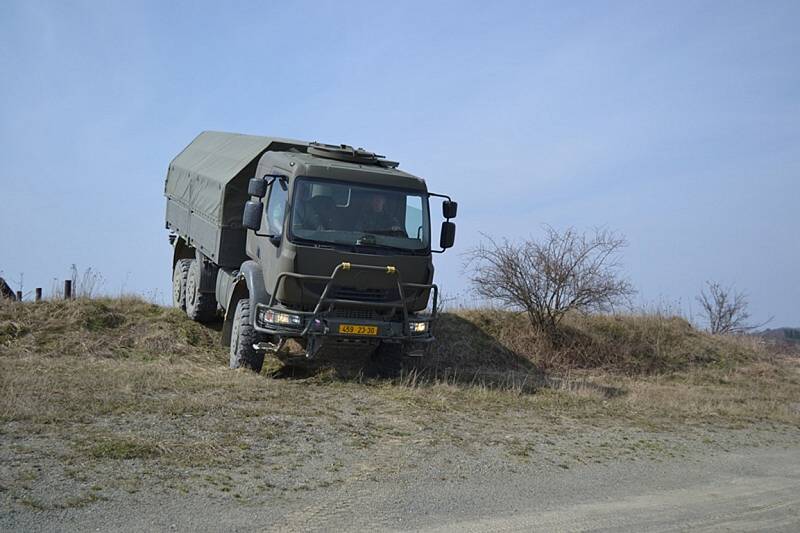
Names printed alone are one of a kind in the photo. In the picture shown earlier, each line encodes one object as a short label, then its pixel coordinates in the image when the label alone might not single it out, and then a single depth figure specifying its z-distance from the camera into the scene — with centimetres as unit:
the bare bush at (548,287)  1795
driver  1230
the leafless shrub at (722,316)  2852
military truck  1195
